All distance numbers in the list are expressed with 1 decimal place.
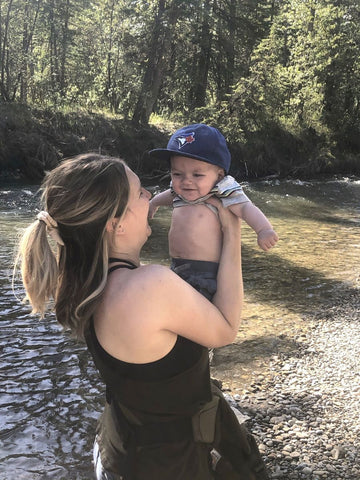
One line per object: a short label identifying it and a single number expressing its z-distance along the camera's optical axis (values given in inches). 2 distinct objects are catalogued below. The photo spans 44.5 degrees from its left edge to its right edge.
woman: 56.6
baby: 84.6
